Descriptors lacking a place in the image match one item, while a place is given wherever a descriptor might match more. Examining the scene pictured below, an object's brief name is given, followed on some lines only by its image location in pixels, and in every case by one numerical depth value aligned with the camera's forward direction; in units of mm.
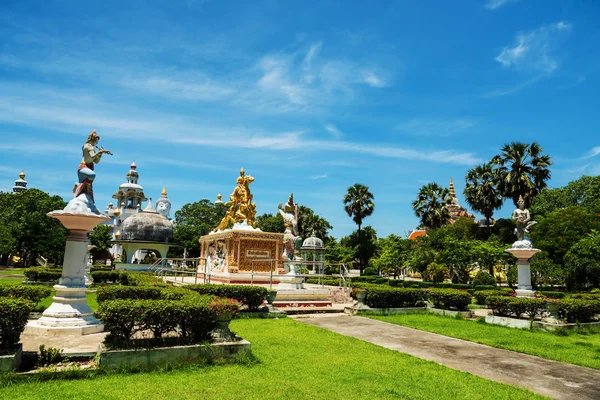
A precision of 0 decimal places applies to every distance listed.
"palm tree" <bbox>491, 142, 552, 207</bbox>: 39750
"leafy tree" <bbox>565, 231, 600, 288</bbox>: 25562
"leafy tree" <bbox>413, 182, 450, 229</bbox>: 47719
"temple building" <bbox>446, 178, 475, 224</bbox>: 86125
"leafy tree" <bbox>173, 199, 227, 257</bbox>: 61656
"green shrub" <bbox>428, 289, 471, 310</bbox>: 16500
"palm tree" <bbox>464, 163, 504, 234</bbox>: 42844
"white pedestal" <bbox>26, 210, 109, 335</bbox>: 9250
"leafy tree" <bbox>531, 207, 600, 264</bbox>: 30281
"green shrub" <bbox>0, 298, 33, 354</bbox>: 6262
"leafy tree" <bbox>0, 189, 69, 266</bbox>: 46844
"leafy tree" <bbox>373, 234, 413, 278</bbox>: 42250
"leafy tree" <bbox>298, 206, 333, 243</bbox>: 59438
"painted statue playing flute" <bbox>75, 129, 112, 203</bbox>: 10617
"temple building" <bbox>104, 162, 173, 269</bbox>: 39719
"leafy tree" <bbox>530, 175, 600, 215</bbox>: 41812
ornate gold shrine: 23375
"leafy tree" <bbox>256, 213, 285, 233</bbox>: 63584
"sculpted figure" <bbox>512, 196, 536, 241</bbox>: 17562
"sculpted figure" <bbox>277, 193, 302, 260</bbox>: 21125
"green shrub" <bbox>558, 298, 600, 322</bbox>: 13414
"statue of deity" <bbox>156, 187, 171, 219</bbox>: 63969
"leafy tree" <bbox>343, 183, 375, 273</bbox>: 50094
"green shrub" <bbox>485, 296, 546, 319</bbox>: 13812
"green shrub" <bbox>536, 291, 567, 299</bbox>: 22612
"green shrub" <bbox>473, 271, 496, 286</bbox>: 32219
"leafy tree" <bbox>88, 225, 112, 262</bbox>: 58281
